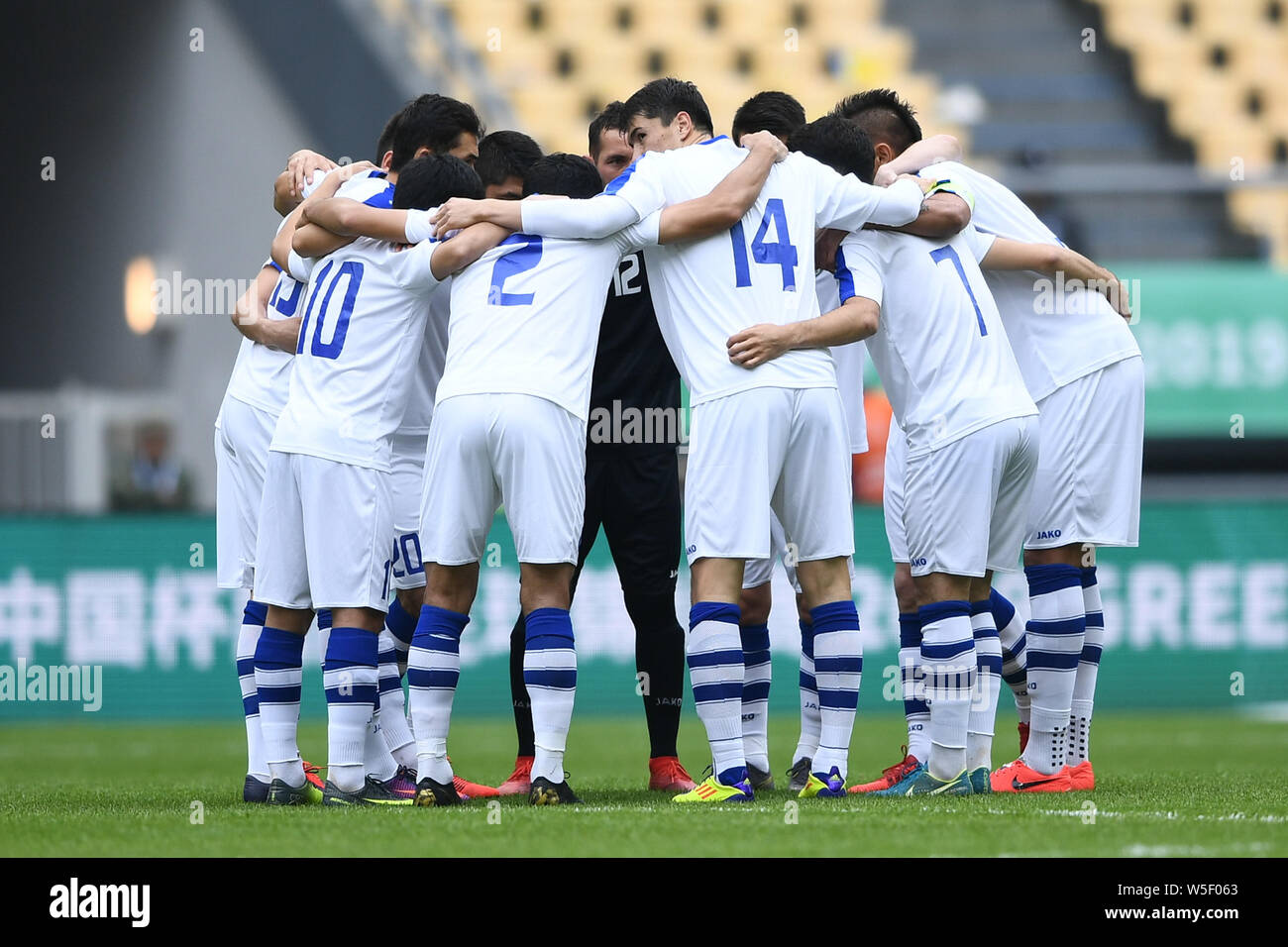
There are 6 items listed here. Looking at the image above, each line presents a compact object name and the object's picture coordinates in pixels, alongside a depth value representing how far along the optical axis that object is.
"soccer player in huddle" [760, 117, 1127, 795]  10.98
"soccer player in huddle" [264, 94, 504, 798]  11.31
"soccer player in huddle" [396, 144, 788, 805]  10.48
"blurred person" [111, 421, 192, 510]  26.66
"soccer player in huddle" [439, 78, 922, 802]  10.64
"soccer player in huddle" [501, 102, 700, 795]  12.12
